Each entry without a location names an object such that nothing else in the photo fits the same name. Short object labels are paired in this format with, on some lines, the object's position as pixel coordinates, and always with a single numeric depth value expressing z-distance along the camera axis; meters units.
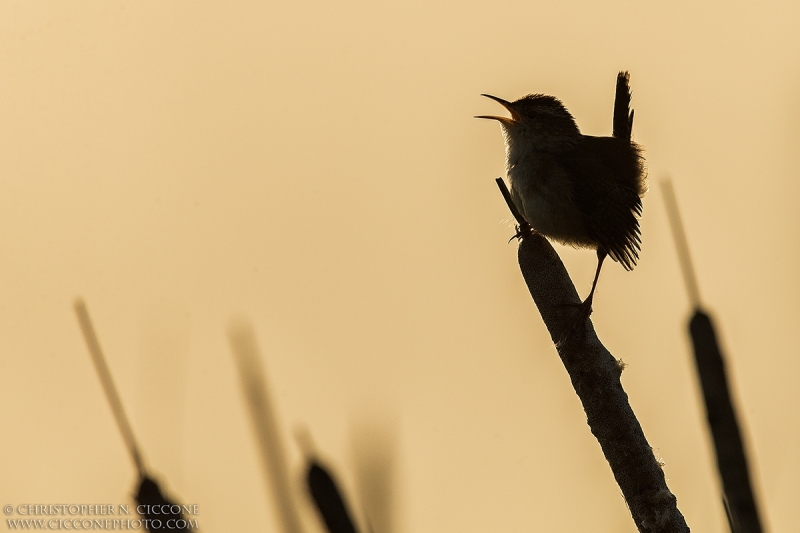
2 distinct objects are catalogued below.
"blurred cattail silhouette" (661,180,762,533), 5.11
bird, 5.23
